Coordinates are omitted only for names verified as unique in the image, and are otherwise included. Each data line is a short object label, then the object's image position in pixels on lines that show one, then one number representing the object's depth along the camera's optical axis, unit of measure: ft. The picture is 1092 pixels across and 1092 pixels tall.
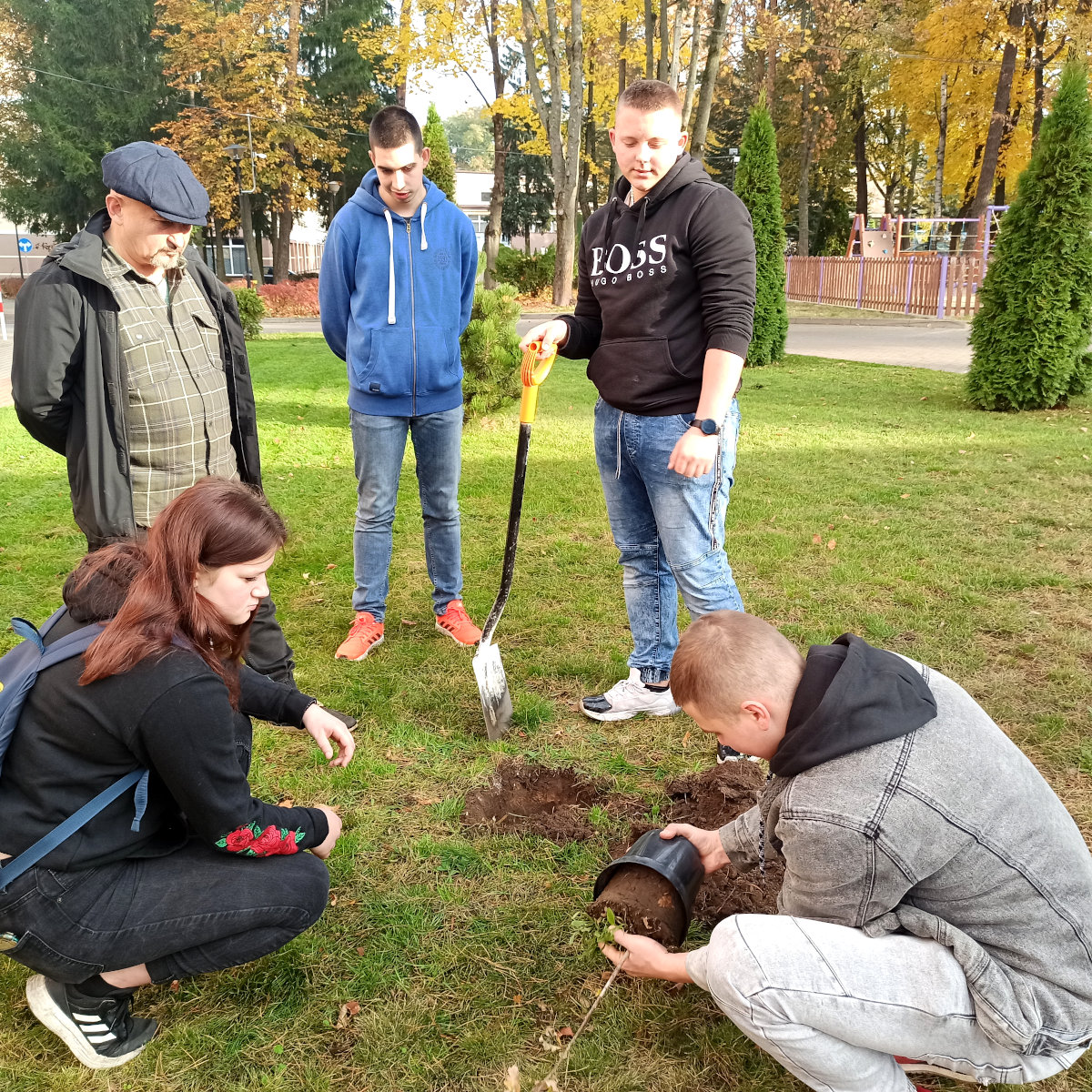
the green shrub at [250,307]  51.85
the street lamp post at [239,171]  96.17
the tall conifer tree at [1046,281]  29.25
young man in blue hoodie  12.64
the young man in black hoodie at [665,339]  9.41
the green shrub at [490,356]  28.86
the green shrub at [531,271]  89.10
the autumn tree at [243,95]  97.04
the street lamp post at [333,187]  109.60
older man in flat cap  8.90
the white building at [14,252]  140.36
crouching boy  5.42
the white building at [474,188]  207.41
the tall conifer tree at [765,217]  43.83
